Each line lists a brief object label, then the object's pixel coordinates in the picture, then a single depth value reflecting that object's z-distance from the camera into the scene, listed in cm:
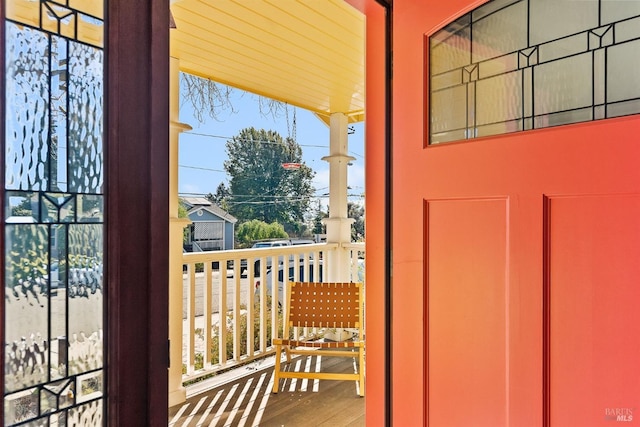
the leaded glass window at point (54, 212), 70
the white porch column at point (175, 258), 243
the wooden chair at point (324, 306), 312
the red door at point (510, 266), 89
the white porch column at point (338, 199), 386
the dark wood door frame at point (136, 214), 82
